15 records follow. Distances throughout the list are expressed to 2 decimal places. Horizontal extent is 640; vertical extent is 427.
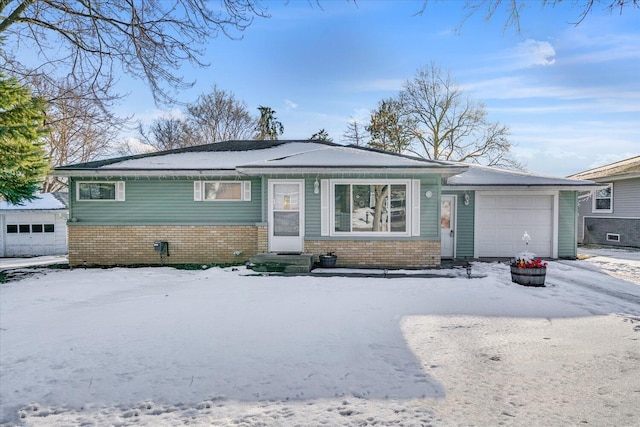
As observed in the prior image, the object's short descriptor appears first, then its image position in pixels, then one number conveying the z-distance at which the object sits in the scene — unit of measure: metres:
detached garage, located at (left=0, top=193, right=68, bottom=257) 19.17
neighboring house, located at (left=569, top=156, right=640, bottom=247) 15.62
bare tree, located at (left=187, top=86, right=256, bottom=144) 28.81
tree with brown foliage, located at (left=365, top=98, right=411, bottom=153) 25.45
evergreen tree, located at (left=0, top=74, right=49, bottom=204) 9.23
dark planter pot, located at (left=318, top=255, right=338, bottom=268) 9.90
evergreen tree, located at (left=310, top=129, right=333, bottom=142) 30.20
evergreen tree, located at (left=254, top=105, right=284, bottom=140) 29.50
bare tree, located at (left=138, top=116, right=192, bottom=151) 29.30
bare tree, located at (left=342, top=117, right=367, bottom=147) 27.05
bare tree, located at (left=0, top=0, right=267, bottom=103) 5.14
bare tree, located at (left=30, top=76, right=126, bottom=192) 7.11
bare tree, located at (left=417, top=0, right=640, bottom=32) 3.70
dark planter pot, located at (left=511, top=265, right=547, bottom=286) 7.83
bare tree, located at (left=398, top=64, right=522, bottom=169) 25.50
